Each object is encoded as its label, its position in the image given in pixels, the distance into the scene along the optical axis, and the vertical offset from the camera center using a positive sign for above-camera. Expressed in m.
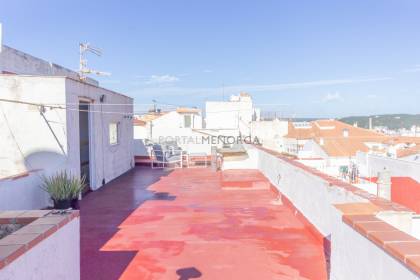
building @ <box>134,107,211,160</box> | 17.40 +0.03
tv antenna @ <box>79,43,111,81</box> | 14.95 +3.49
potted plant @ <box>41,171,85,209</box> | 6.79 -1.14
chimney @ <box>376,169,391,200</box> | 6.60 -1.06
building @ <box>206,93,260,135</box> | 30.11 +1.55
